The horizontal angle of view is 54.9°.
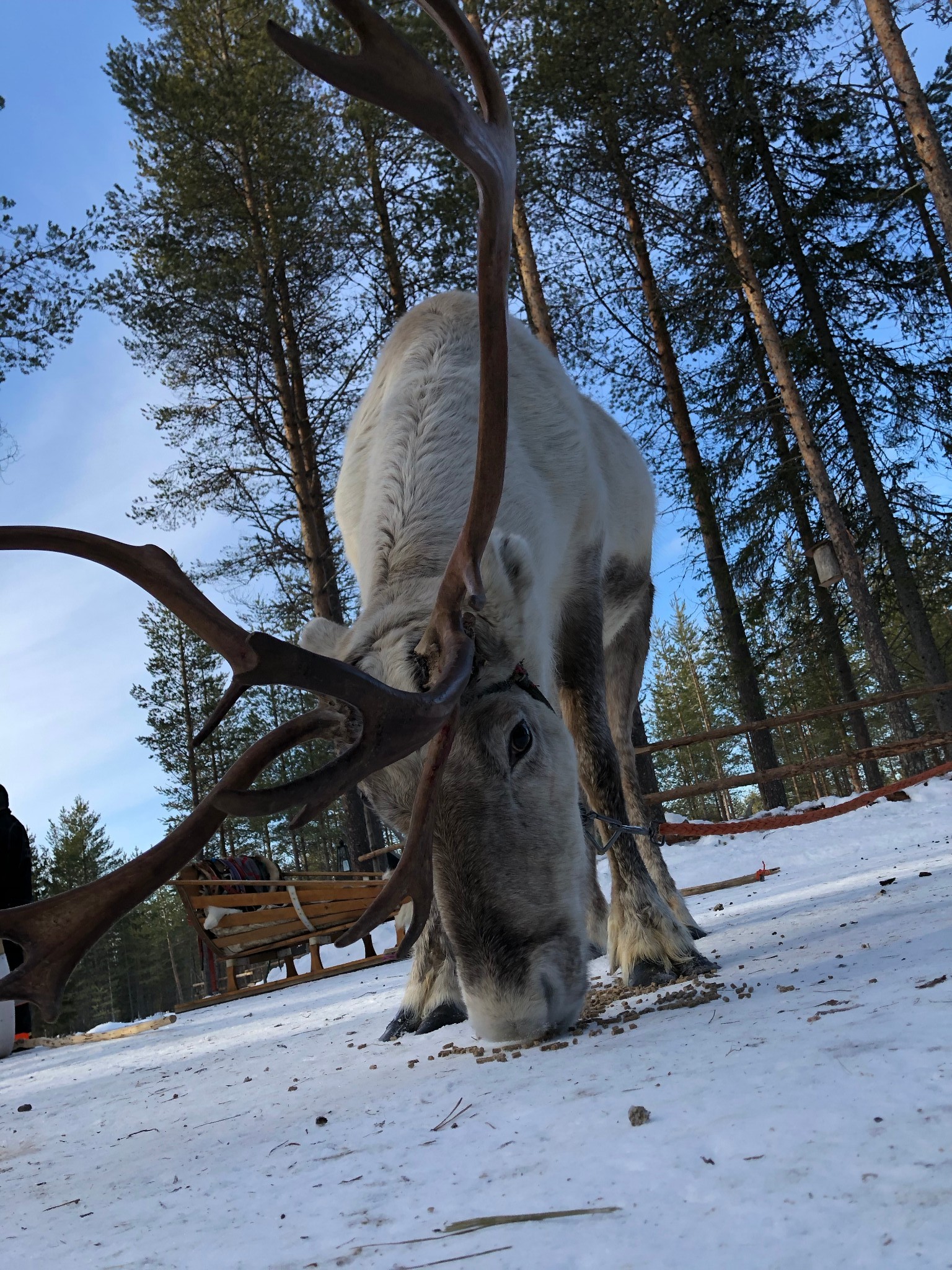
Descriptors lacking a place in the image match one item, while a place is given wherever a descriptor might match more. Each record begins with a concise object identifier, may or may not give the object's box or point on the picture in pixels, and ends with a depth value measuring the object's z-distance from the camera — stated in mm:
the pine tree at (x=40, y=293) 12867
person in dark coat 6508
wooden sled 8047
